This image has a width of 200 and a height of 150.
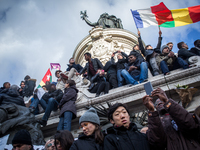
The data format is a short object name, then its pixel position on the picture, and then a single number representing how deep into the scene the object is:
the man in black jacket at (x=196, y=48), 5.63
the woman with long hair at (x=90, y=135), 2.34
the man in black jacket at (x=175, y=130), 1.98
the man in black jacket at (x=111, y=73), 5.92
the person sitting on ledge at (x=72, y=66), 7.89
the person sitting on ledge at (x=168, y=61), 5.02
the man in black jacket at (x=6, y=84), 6.44
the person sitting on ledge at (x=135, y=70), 5.19
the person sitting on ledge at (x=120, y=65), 5.77
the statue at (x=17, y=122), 4.18
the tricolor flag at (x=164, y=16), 7.89
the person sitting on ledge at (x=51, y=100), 4.85
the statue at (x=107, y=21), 15.23
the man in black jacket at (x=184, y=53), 5.33
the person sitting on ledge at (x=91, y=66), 6.63
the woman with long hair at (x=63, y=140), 2.72
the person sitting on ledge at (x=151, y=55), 5.68
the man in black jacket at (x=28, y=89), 7.79
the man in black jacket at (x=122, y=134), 2.11
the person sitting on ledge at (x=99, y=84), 5.40
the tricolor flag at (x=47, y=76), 12.23
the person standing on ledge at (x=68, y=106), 4.21
